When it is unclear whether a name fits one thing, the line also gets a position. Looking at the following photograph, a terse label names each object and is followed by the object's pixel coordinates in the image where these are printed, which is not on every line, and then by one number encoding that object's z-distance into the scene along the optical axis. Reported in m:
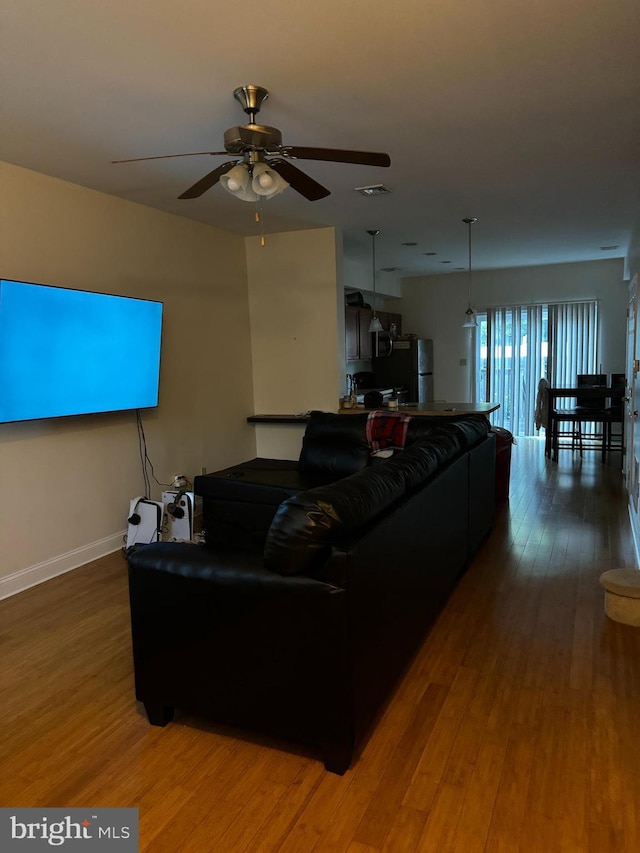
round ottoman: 2.85
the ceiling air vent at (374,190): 4.12
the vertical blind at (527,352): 8.41
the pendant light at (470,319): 6.15
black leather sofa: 1.82
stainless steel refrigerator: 8.51
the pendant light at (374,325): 6.34
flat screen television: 3.29
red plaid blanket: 4.45
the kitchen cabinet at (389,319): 8.67
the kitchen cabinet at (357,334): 7.07
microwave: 8.25
